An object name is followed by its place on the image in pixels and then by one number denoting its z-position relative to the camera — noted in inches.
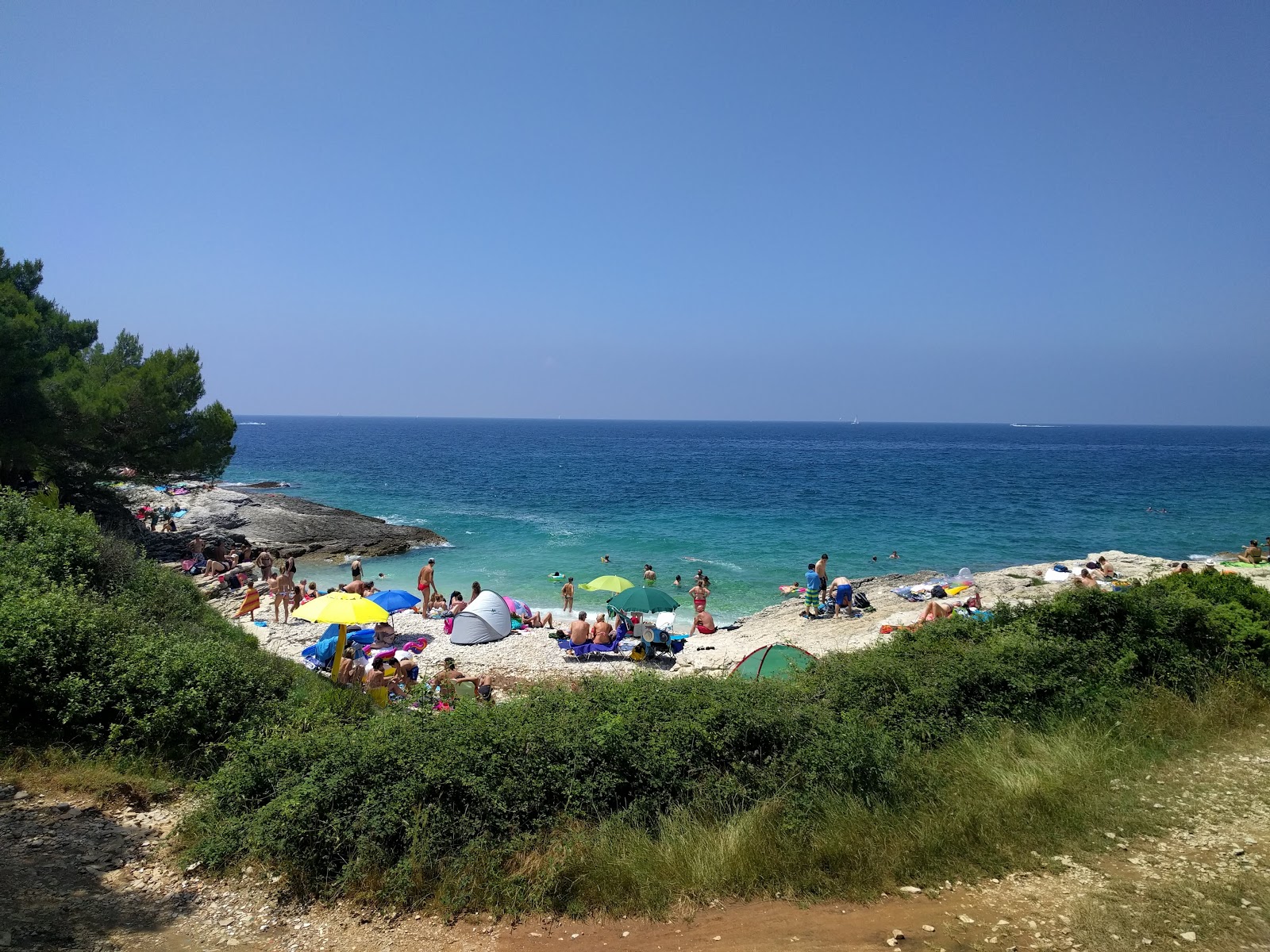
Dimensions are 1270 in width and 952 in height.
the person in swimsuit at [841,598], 726.5
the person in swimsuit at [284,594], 759.7
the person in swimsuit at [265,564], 953.5
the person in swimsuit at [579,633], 672.4
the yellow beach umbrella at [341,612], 516.1
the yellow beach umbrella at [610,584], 775.7
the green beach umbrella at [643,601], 687.1
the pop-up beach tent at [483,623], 705.0
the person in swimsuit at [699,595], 776.3
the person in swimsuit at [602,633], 681.6
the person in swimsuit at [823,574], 765.9
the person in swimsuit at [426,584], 821.2
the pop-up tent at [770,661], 473.7
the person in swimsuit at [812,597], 743.7
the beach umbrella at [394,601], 732.0
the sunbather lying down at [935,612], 591.2
